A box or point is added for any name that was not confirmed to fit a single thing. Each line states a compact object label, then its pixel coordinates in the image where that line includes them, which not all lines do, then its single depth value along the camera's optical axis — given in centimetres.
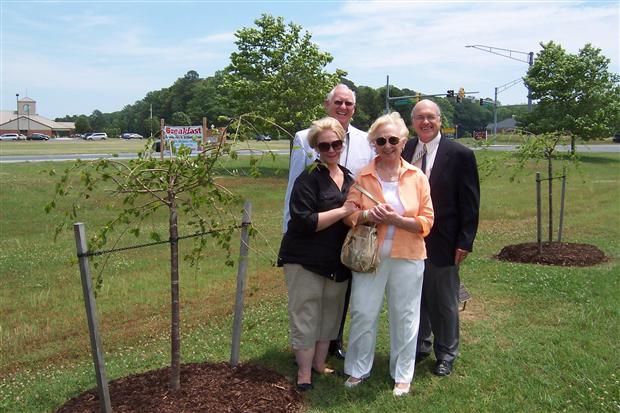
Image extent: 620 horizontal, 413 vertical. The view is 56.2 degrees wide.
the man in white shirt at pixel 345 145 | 421
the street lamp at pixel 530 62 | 3668
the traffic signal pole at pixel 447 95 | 4219
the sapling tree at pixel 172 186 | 346
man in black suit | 431
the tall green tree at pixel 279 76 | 2530
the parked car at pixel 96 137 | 8864
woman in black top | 388
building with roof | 11531
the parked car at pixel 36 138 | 8400
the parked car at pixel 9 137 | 8299
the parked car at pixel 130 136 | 9410
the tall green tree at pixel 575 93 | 3247
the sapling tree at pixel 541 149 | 872
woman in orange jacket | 391
